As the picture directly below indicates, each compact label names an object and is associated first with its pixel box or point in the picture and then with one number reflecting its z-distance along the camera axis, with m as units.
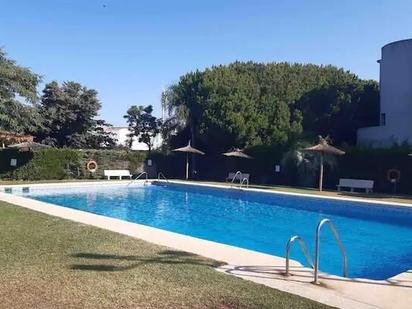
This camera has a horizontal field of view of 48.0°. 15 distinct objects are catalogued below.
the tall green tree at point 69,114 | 35.16
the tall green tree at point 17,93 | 17.64
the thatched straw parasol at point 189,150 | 28.36
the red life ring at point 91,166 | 28.27
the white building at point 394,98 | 26.41
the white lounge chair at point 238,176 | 26.90
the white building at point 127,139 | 37.76
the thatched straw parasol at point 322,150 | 21.64
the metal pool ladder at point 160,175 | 30.62
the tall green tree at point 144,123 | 37.72
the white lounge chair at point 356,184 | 21.95
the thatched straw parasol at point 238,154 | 26.60
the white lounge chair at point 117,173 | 28.46
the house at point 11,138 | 25.19
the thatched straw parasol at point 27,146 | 24.58
